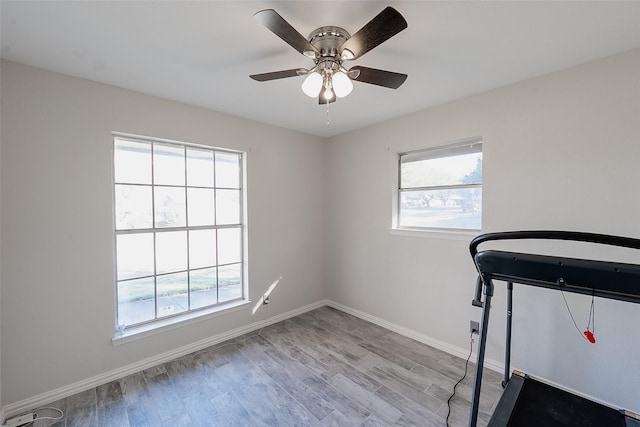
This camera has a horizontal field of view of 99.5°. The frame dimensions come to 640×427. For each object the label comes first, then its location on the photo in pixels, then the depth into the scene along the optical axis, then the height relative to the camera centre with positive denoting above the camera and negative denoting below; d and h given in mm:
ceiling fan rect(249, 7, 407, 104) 1262 +817
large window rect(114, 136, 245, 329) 2457 -206
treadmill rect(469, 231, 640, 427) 1265 -407
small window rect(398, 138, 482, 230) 2623 +217
